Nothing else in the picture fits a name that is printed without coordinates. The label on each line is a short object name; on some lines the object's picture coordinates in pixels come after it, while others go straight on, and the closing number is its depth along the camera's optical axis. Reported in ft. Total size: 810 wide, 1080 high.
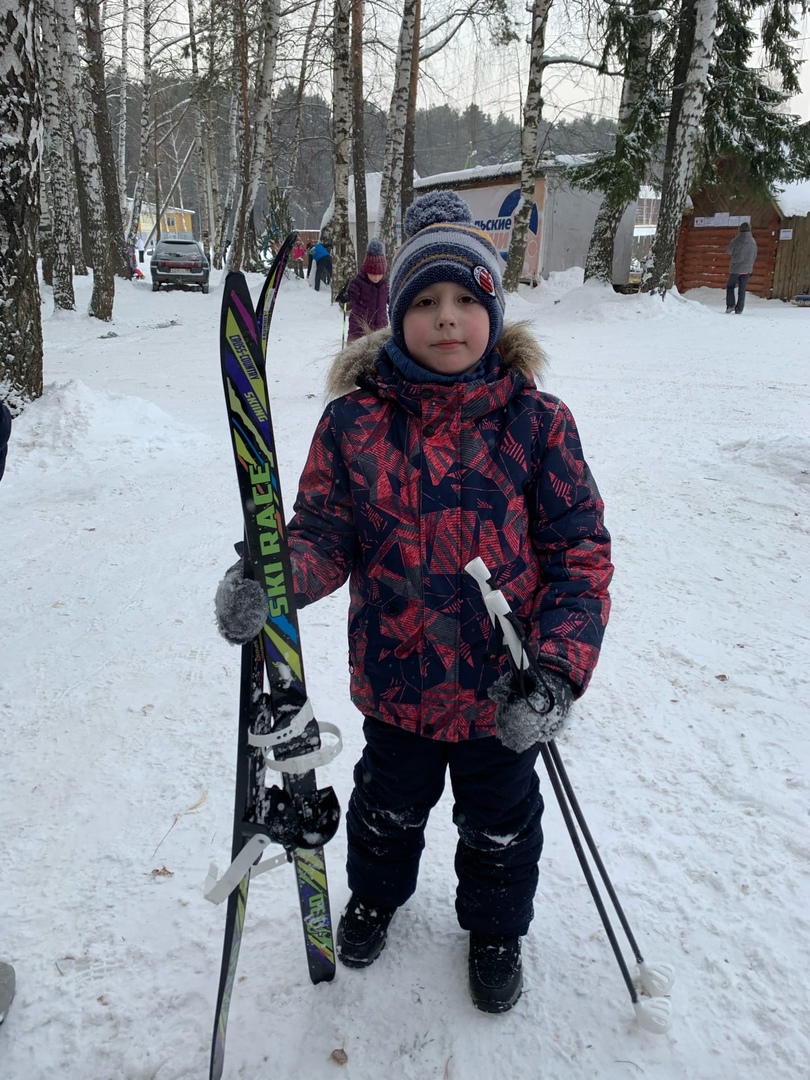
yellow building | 170.38
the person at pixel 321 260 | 63.36
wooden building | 56.49
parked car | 68.90
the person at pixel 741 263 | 46.14
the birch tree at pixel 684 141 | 38.17
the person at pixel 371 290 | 26.58
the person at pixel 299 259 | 81.30
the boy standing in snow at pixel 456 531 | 5.15
